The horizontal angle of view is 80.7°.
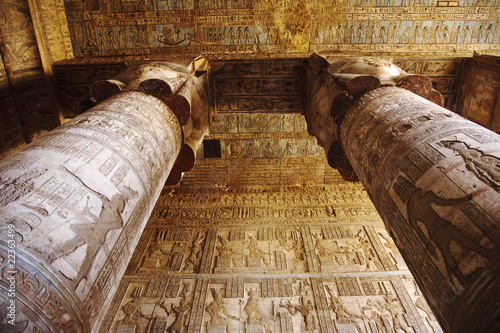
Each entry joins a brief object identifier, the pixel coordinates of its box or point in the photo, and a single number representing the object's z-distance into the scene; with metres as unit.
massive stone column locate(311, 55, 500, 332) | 1.36
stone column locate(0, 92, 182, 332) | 1.35
